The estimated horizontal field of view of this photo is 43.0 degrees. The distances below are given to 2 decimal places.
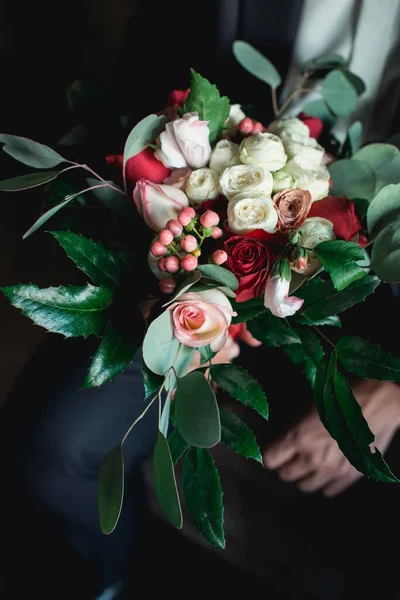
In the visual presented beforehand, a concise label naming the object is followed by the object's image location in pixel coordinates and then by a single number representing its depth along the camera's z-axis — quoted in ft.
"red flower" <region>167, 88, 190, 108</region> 1.83
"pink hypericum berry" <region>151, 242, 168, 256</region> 1.51
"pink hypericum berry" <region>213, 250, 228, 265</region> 1.47
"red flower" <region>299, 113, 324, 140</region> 1.95
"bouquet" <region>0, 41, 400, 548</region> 1.44
